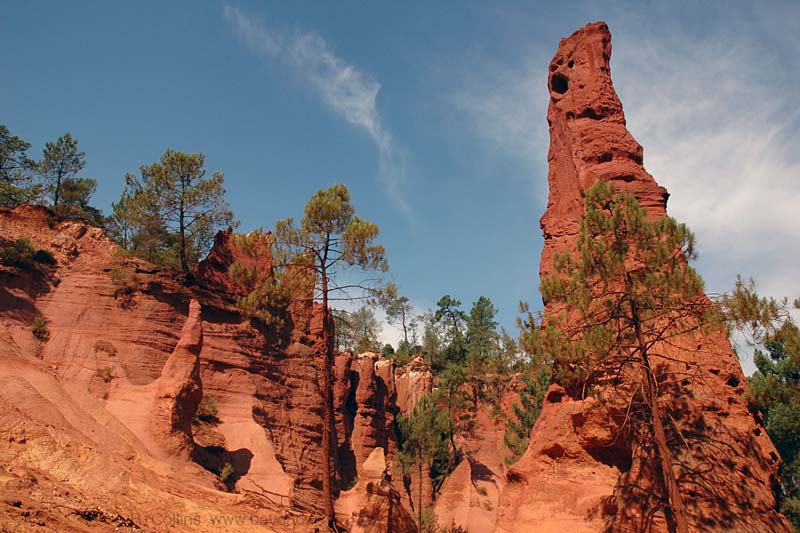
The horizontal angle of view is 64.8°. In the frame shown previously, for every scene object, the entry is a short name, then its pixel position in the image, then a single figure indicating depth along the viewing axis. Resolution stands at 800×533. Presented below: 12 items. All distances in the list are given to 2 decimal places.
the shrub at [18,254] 25.36
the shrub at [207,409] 26.89
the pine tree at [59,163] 41.91
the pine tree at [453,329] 59.22
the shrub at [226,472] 23.66
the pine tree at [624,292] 15.39
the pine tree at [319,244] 21.84
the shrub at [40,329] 24.39
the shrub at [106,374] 23.52
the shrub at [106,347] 25.30
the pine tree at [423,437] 38.53
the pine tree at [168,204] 33.75
